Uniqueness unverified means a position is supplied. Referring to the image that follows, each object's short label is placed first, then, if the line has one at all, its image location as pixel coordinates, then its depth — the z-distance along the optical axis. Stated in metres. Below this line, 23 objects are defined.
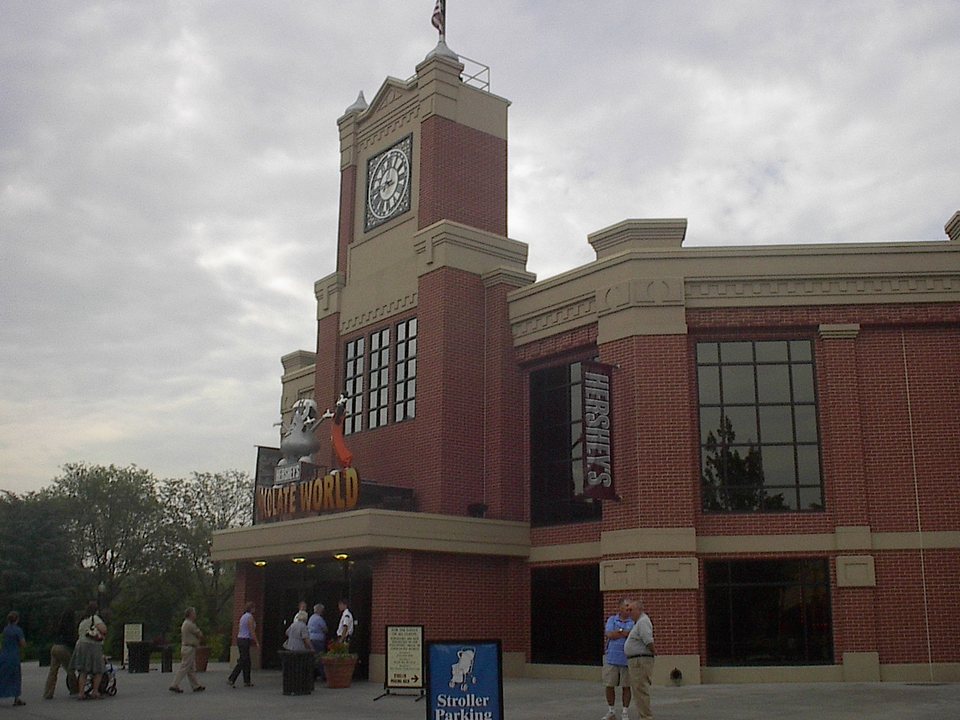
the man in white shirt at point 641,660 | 14.45
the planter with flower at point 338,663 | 22.09
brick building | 22.42
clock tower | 27.14
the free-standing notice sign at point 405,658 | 19.62
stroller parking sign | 10.56
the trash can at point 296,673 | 20.67
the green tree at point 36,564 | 49.97
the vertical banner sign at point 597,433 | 23.19
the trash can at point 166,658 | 30.59
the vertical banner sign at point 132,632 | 31.62
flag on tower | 31.97
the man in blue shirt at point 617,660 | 15.16
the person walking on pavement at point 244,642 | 22.83
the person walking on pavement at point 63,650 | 20.47
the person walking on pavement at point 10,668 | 19.16
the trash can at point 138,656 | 29.41
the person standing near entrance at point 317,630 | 23.38
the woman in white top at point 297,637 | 21.42
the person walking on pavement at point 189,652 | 21.72
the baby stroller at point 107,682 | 20.59
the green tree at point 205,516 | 62.97
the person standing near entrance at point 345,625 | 22.22
